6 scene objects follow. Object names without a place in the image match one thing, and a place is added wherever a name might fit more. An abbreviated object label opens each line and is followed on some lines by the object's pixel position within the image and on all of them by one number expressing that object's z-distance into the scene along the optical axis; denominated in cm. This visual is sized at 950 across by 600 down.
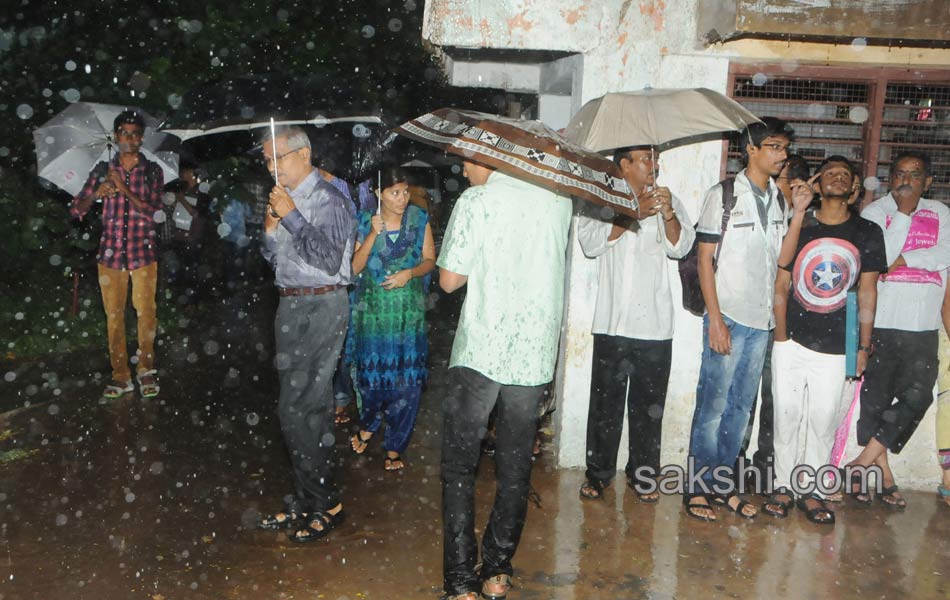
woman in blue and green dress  589
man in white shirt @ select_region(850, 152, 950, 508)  575
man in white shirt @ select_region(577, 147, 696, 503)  554
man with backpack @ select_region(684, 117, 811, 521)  541
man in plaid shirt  746
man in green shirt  400
